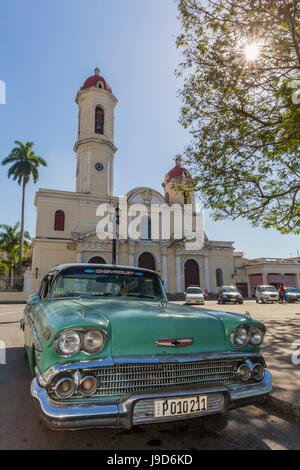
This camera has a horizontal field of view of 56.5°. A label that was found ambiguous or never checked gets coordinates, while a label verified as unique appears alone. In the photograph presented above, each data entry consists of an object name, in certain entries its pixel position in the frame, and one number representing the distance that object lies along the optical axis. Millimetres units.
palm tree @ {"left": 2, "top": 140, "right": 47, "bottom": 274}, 32719
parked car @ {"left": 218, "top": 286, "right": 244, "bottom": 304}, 21844
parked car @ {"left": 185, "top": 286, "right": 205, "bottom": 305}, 20766
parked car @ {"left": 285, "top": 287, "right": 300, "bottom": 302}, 22922
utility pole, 12475
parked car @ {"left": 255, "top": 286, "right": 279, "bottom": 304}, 22844
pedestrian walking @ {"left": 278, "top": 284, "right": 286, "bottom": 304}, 20669
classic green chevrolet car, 1926
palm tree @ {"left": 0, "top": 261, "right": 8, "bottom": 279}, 32006
